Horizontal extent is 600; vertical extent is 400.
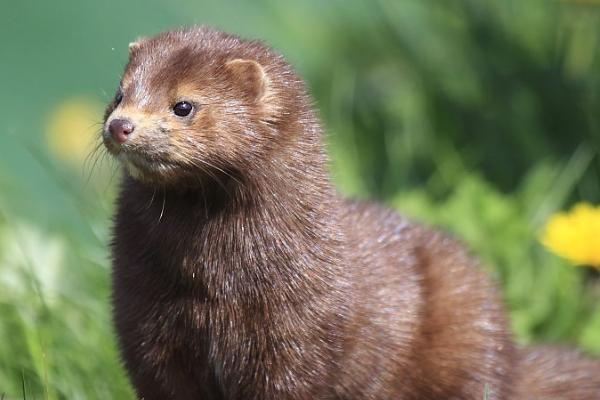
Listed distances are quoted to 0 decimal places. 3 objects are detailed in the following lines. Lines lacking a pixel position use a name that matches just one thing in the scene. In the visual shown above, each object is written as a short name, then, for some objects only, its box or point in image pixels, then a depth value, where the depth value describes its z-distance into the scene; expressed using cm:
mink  682
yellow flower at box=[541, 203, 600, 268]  945
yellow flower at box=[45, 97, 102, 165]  1437
